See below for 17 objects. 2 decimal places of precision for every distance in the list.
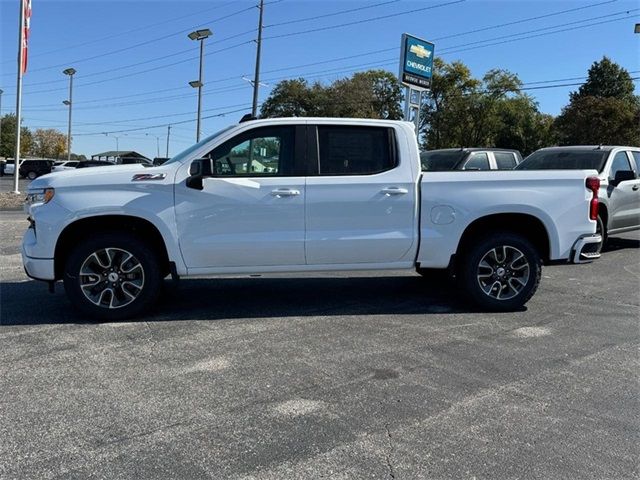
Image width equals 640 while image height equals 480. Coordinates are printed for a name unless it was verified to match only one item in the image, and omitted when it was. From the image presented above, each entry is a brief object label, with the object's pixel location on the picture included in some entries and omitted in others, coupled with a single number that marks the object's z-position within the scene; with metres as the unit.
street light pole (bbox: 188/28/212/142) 31.23
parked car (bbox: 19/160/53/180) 48.56
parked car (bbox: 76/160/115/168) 30.66
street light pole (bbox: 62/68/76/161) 48.07
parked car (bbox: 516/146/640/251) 9.91
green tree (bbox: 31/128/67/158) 119.56
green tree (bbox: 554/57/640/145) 43.81
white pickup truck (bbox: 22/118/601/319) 5.47
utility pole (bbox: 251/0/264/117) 31.61
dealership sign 13.59
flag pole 19.17
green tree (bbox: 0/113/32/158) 94.05
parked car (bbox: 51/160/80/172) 41.79
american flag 19.00
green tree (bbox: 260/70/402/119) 53.72
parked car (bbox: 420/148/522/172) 12.31
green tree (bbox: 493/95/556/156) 53.19
